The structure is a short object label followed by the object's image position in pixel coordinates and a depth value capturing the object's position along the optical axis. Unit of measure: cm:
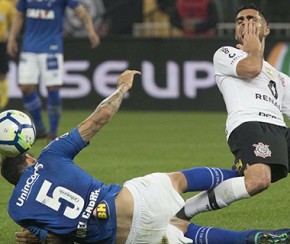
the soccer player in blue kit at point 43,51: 2958
